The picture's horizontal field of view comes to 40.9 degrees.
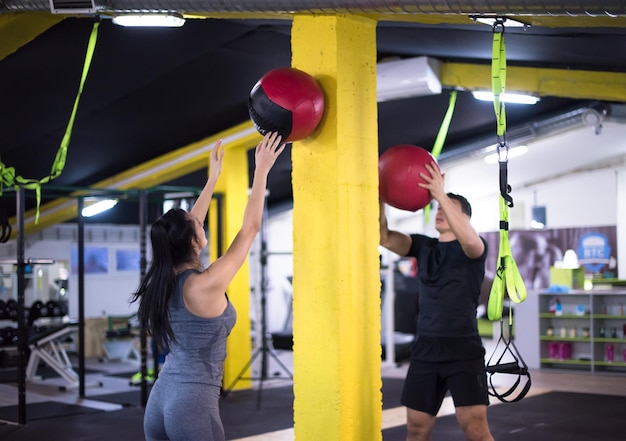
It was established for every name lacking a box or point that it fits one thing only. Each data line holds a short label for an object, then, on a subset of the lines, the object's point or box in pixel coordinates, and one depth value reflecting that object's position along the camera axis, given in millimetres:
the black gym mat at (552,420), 6105
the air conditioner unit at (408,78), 7254
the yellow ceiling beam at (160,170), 9023
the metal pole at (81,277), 8125
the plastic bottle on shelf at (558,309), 10570
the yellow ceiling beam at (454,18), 3785
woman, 2668
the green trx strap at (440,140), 4830
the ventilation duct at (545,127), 8914
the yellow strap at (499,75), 3764
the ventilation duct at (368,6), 3146
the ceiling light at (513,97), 7783
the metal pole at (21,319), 6816
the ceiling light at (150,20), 4758
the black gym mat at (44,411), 7359
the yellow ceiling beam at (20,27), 4930
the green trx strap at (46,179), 4816
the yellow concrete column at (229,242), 8820
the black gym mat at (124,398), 8077
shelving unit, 10211
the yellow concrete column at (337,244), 4129
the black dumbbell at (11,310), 8780
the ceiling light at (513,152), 10578
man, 3803
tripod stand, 8109
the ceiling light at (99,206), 8567
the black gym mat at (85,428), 6346
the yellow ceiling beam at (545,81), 7344
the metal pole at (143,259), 7553
